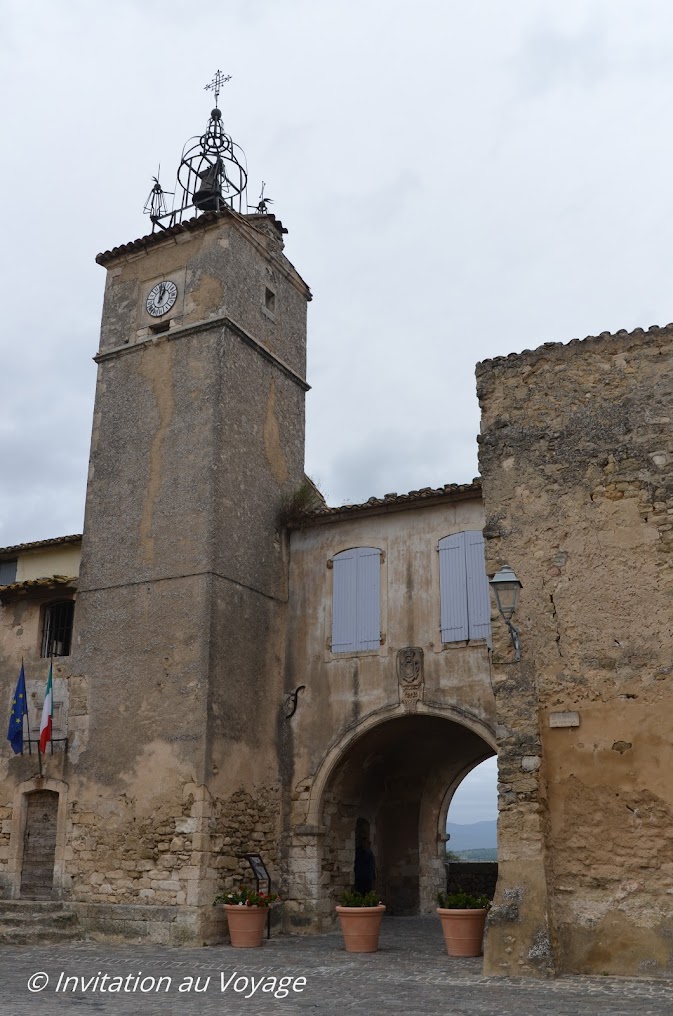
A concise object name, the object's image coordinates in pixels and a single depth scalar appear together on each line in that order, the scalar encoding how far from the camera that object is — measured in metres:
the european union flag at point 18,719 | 15.23
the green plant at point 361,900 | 12.17
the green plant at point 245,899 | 12.96
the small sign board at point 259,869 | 13.59
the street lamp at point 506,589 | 9.88
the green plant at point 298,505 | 16.52
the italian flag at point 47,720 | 14.87
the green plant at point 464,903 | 11.23
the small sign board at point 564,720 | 9.73
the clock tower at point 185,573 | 13.70
